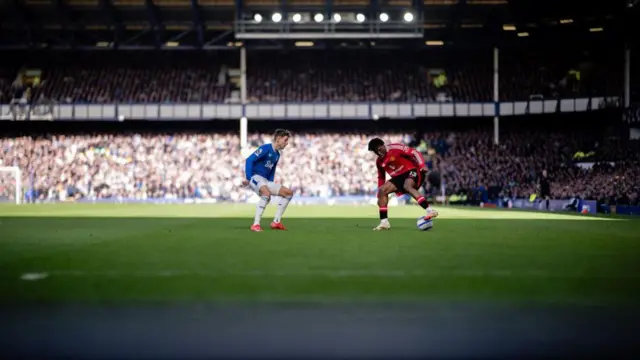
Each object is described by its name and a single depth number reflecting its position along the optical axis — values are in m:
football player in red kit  17.36
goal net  54.03
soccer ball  17.92
